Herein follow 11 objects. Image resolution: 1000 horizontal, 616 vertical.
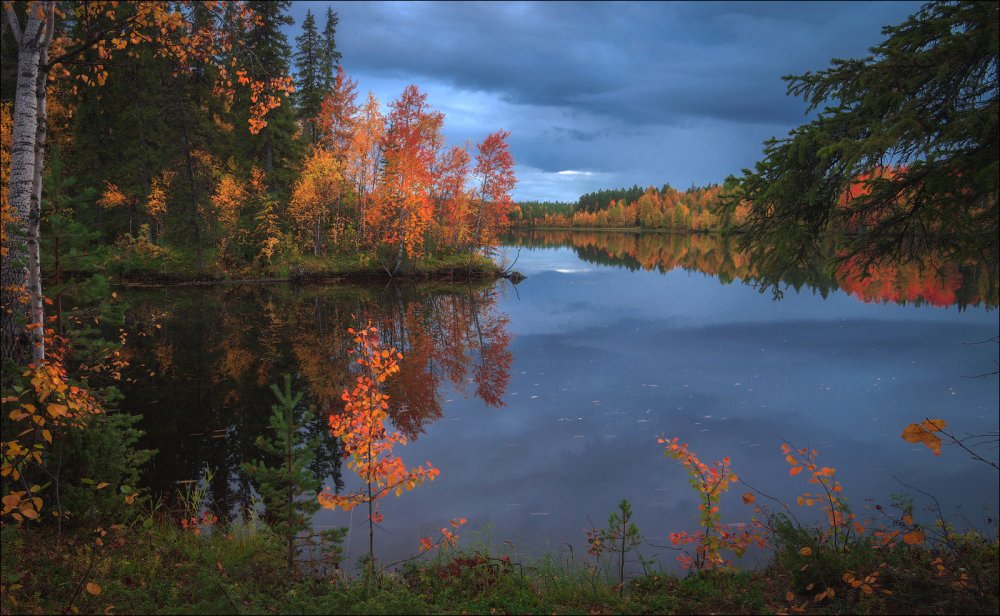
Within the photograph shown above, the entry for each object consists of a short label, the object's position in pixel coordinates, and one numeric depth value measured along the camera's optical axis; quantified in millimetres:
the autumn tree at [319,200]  34062
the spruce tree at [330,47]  43531
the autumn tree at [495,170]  38844
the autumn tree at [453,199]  38219
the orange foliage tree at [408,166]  33031
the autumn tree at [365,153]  33250
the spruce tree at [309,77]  40281
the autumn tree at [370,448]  6641
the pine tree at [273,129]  35062
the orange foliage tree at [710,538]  6539
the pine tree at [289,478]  5363
